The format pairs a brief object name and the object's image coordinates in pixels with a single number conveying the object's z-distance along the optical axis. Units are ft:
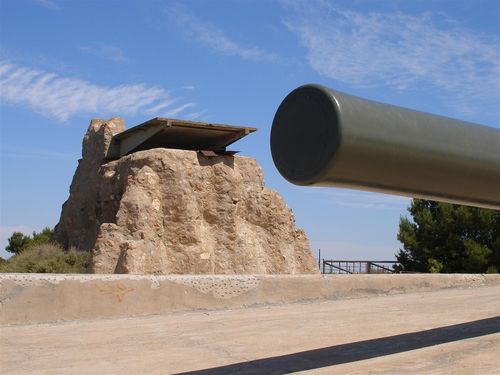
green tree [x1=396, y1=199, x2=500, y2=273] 80.89
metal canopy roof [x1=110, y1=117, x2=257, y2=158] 47.73
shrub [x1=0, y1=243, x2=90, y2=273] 43.98
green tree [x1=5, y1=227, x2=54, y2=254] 88.28
